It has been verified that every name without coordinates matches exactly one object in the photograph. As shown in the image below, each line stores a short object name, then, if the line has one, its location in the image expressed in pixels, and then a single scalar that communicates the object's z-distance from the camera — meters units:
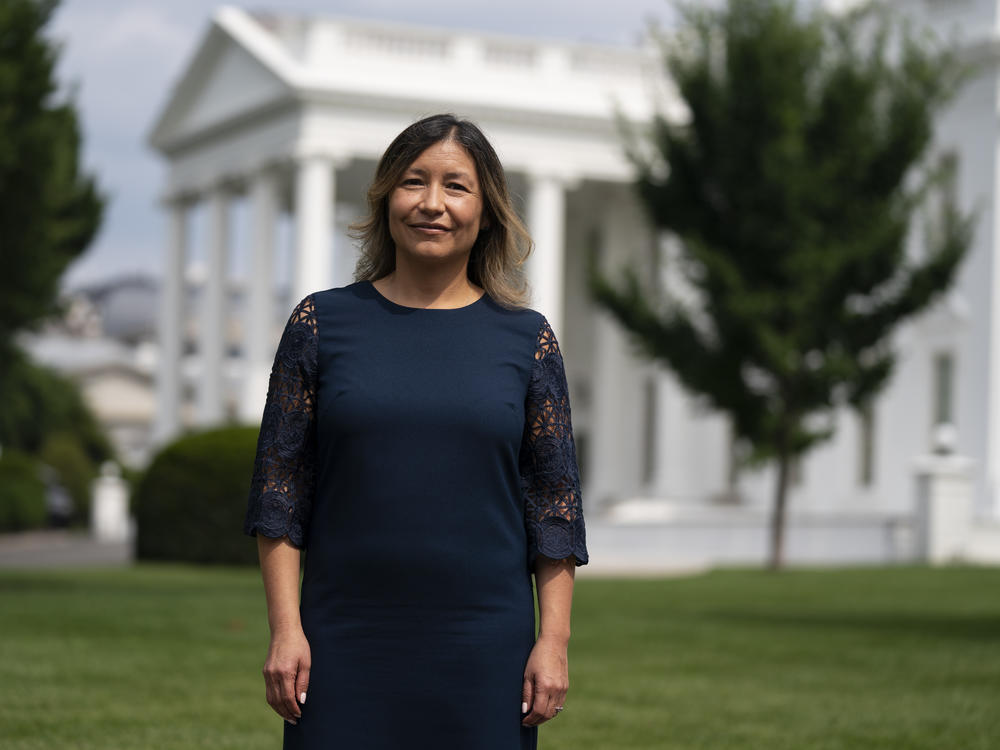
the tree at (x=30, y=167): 17.16
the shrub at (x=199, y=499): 25.34
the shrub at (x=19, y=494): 44.19
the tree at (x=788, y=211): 23.08
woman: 3.69
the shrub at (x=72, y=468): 56.44
